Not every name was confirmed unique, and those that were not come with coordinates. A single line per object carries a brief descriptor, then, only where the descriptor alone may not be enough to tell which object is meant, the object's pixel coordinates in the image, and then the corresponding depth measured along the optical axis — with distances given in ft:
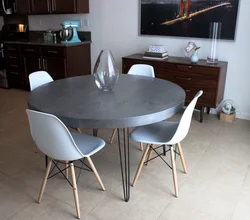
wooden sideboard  10.97
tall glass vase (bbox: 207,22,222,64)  11.40
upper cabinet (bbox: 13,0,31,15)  15.57
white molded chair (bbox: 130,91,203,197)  6.40
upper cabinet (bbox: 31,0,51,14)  14.82
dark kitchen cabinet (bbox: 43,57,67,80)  14.35
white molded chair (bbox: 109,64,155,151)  9.72
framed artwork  11.24
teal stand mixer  14.42
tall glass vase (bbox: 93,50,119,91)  7.15
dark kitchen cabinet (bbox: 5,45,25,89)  15.99
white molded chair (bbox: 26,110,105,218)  5.42
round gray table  5.47
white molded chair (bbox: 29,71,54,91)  8.34
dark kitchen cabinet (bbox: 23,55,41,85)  15.30
